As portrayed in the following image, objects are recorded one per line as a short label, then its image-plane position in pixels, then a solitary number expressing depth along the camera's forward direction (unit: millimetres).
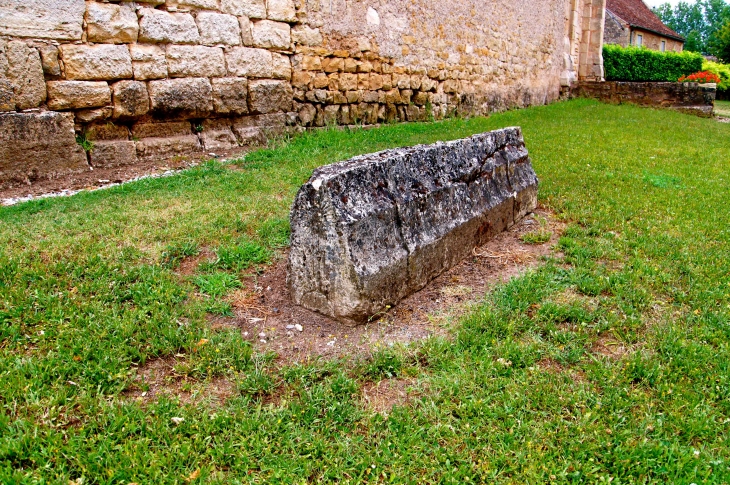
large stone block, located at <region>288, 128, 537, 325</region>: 2848
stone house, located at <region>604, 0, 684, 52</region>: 34031
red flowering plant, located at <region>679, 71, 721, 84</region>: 19625
